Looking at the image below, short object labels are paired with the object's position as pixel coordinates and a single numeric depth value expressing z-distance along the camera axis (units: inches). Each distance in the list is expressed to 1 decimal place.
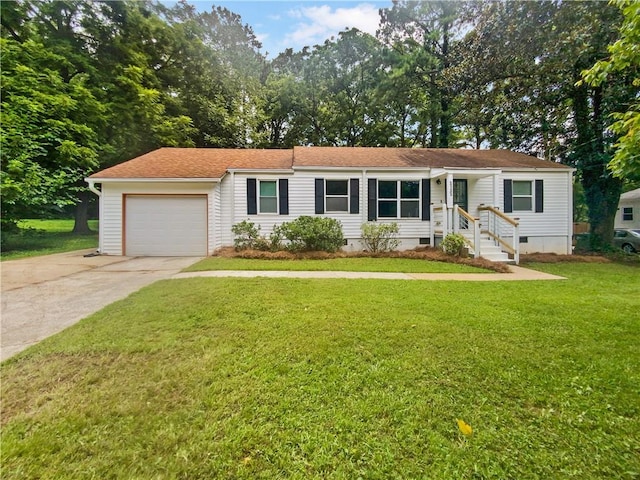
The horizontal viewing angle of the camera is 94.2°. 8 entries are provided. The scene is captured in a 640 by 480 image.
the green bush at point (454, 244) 386.3
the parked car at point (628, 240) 567.5
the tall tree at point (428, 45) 714.8
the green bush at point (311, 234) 408.5
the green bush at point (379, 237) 433.4
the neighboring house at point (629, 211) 869.8
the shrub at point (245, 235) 428.8
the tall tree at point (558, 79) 418.0
